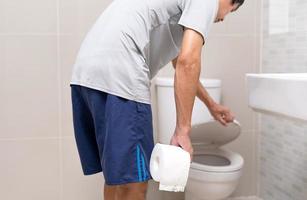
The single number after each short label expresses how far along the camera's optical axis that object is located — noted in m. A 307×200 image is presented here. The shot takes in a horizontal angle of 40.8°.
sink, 1.09
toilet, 1.80
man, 1.35
